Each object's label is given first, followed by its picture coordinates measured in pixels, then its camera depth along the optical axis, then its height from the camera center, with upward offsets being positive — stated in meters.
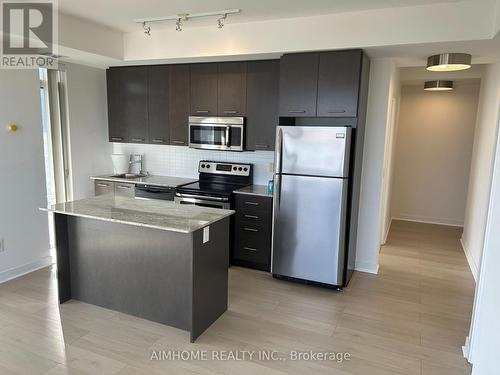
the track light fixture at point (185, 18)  3.30 +1.19
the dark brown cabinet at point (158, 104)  4.59 +0.45
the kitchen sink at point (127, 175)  5.05 -0.54
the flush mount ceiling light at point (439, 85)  5.54 +0.95
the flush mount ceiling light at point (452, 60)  3.42 +0.82
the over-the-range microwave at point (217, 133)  4.23 +0.09
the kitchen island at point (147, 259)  2.74 -1.01
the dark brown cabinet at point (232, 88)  4.13 +0.61
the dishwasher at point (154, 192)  4.50 -0.69
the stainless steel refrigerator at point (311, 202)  3.45 -0.60
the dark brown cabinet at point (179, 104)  4.47 +0.44
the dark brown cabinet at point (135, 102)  4.72 +0.48
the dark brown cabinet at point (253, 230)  3.99 -1.02
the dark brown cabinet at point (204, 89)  4.30 +0.62
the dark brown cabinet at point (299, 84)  3.53 +0.59
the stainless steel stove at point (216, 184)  4.15 -0.58
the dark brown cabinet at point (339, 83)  3.38 +0.58
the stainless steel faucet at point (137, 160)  5.32 -0.34
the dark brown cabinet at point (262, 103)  3.99 +0.43
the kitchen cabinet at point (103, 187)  4.84 -0.69
